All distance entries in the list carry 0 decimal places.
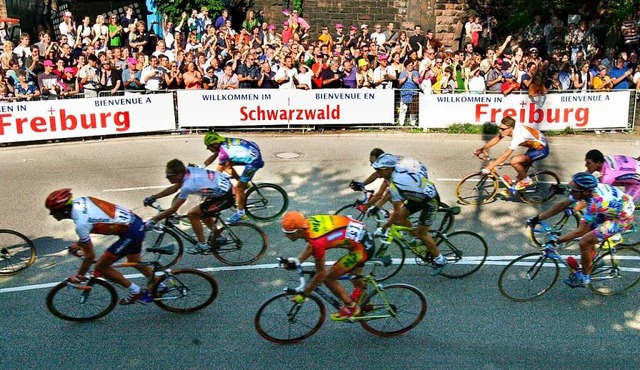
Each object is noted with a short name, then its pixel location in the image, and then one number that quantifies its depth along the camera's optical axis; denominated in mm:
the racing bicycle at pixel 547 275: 8742
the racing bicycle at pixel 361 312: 7715
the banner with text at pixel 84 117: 17375
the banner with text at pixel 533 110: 18562
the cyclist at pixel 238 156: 10977
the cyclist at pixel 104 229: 7664
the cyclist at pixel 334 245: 7152
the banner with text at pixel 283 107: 18594
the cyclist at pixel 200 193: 9266
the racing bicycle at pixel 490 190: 12686
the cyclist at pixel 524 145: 12219
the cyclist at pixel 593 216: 8367
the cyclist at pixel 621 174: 10047
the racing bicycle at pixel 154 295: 8234
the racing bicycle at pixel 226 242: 9836
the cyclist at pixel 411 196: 8977
